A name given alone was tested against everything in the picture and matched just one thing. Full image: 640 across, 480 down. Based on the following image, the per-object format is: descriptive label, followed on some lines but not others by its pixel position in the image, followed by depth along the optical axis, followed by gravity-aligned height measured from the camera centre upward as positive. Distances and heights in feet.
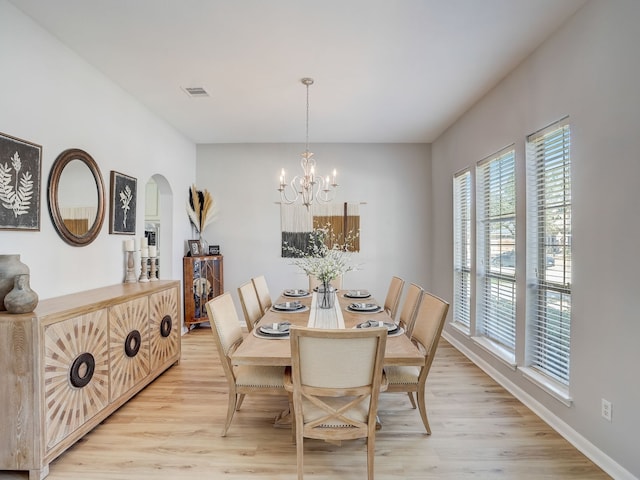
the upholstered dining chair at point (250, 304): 10.50 -2.02
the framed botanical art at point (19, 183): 7.67 +1.16
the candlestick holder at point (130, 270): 12.30 -1.11
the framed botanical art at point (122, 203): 11.62 +1.08
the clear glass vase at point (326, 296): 10.50 -1.77
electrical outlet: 7.06 -3.34
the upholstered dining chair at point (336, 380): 6.05 -2.44
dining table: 6.70 -2.10
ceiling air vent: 11.91 +4.75
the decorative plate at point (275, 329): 7.80 -2.02
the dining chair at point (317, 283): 15.47 -1.97
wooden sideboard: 6.79 -2.81
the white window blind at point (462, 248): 14.85 -0.52
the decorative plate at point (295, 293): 12.78 -2.00
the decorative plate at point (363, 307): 10.28 -2.01
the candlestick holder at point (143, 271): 12.67 -1.18
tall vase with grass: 17.81 +1.36
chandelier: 11.40 +2.01
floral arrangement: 18.20 -0.54
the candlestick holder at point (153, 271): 13.08 -1.23
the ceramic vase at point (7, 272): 7.24 -0.69
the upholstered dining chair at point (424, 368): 8.13 -3.03
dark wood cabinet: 16.88 -2.29
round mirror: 9.20 +1.06
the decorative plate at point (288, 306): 10.42 -2.01
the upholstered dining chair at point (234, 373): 8.10 -3.09
